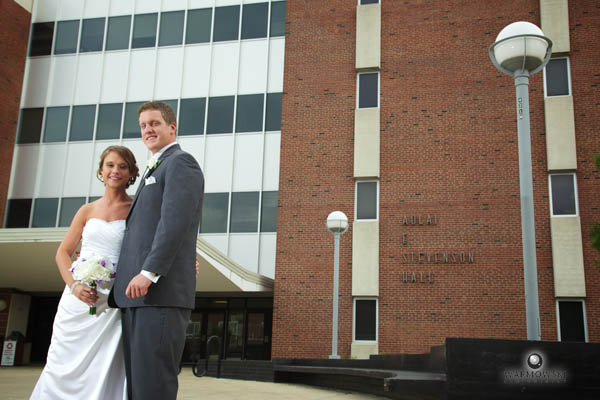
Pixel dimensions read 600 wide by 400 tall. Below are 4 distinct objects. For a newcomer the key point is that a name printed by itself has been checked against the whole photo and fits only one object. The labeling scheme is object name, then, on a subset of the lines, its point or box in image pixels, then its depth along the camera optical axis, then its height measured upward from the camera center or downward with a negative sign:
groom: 3.08 +0.32
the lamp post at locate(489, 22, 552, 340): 6.16 +3.04
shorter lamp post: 15.06 +2.64
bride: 3.34 -0.06
